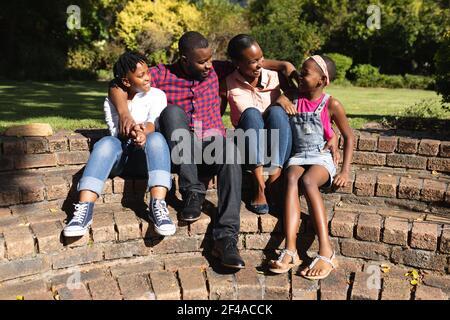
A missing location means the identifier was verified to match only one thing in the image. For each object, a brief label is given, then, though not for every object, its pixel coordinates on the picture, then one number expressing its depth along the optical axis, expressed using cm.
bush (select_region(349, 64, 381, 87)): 1830
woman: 313
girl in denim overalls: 285
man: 289
